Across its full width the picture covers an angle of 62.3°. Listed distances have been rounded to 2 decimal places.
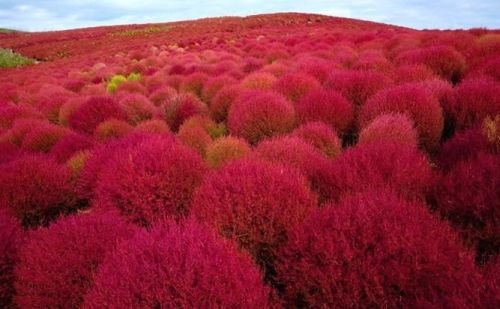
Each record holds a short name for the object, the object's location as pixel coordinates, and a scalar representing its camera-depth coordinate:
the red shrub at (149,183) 3.33
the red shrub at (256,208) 2.62
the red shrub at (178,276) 1.86
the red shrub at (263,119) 5.00
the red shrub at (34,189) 3.89
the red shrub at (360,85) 5.68
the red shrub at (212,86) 7.89
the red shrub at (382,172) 2.95
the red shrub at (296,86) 6.22
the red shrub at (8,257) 2.90
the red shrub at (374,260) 2.01
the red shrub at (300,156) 3.33
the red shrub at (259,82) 6.84
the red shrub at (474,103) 4.32
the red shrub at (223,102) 6.66
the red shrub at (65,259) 2.45
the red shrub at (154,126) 5.58
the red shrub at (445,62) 6.65
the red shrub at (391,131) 3.91
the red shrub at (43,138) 5.75
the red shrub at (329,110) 5.04
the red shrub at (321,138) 4.29
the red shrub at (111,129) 5.84
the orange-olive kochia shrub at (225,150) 4.19
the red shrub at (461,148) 3.41
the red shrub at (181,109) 6.44
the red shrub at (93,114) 6.66
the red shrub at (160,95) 8.33
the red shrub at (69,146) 5.14
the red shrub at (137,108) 7.10
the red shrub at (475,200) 2.50
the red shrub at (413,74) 6.01
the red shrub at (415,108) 4.46
